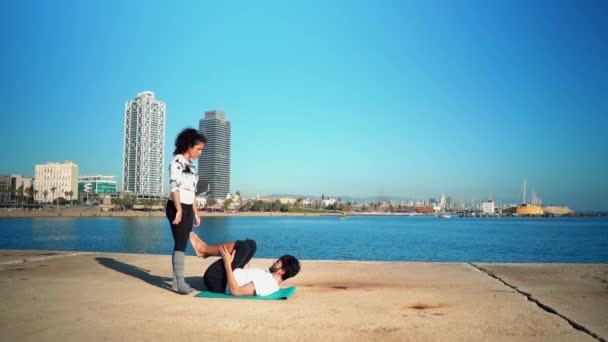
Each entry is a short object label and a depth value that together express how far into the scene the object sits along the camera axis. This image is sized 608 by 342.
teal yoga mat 6.41
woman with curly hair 6.87
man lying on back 6.46
